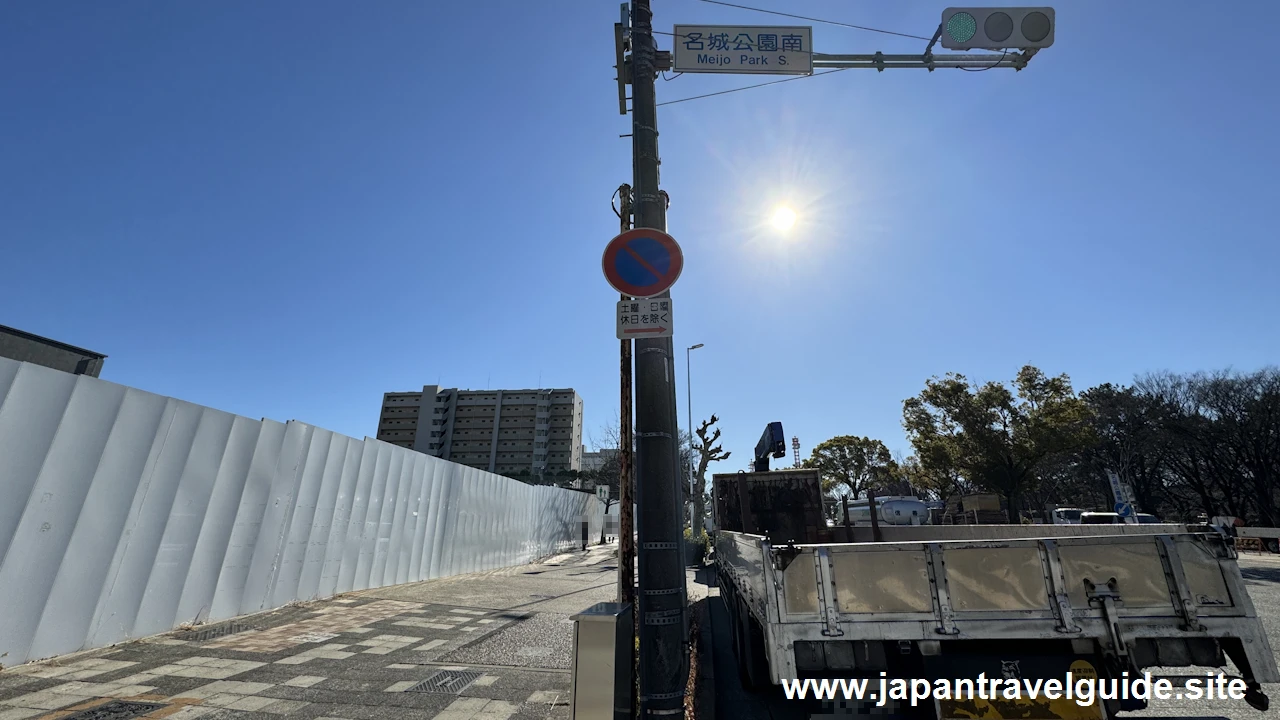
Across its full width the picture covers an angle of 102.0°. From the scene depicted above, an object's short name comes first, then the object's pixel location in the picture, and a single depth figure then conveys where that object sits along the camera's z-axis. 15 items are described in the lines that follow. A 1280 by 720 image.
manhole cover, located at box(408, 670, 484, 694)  4.95
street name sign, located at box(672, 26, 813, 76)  3.90
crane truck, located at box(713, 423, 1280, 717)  3.15
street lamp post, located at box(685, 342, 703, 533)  21.73
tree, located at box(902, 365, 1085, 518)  25.09
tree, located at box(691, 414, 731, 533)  25.98
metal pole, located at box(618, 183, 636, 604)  3.85
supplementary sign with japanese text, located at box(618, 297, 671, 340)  2.94
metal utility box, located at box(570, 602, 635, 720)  2.61
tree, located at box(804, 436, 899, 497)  52.03
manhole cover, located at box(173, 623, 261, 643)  6.38
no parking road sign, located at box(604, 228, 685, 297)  3.08
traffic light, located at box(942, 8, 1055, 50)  3.83
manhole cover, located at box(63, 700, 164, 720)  3.97
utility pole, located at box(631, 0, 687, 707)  2.64
